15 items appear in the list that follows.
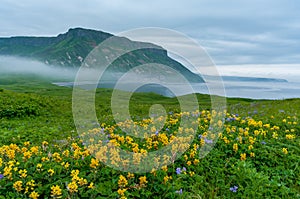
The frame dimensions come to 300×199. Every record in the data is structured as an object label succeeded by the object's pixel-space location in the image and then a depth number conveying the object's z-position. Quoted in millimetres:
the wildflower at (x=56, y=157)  6095
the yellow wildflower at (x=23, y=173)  5102
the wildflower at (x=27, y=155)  5859
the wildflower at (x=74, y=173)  5153
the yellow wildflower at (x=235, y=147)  7861
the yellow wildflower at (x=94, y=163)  5539
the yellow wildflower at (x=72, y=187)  4701
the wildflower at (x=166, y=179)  5727
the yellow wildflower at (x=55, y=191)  4664
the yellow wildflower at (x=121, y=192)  4961
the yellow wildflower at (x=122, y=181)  5238
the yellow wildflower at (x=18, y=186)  4847
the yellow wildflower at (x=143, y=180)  5489
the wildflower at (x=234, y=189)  6230
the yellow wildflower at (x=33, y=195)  4789
